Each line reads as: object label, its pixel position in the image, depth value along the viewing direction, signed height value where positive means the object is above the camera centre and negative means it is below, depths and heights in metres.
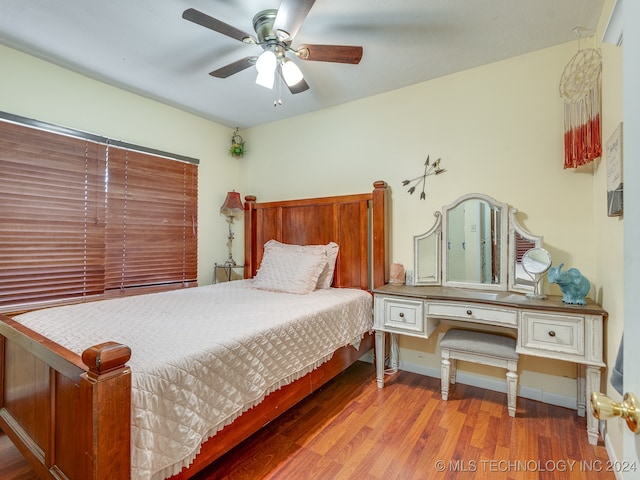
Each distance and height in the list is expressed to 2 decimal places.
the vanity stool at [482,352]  1.98 -0.75
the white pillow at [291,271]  2.66 -0.28
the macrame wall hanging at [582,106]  1.82 +0.84
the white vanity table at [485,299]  1.75 -0.38
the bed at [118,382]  0.98 -0.60
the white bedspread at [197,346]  1.11 -0.51
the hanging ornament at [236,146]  3.64 +1.12
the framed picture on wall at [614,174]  1.41 +0.33
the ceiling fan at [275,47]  1.54 +1.11
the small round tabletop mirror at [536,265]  2.02 -0.16
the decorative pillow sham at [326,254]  2.88 -0.14
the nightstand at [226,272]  3.54 -0.38
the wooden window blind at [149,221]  2.67 +0.19
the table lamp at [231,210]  3.41 +0.34
